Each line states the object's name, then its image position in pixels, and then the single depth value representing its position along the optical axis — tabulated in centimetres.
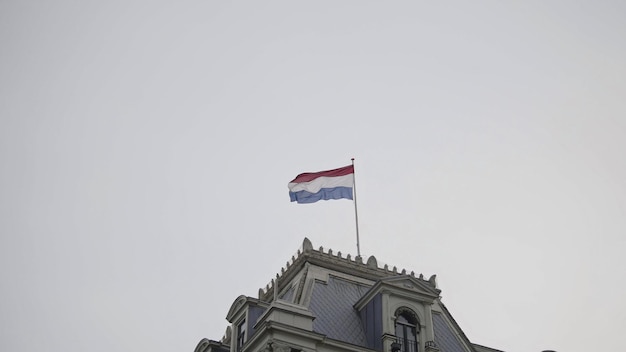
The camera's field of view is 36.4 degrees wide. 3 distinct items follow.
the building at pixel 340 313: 4322
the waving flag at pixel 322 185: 5662
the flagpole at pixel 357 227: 5357
